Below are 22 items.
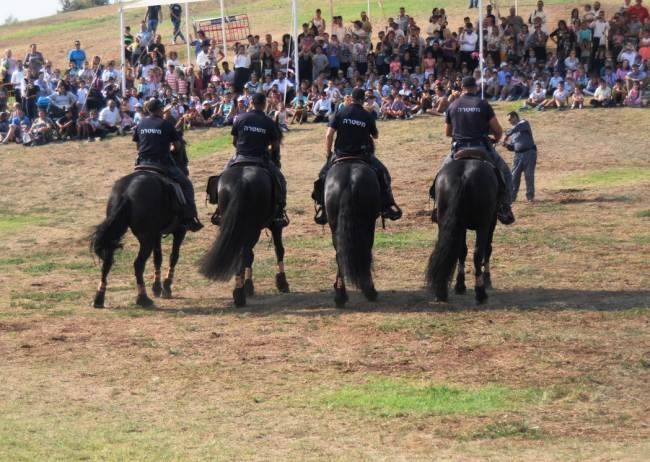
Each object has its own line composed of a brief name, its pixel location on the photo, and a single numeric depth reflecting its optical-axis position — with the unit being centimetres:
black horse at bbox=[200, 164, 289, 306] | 1495
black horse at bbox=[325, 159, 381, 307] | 1464
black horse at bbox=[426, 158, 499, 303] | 1441
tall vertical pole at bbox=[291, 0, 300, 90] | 3388
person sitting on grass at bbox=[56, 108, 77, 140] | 3493
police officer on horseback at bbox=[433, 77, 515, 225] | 1504
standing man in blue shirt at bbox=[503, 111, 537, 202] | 2392
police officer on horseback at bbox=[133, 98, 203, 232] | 1580
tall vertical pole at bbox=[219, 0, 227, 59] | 3975
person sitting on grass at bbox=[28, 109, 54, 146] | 3466
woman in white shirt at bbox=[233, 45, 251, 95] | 3625
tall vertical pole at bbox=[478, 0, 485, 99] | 3284
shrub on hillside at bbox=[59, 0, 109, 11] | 7950
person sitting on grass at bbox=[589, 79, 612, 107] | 3281
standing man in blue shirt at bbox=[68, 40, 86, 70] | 4072
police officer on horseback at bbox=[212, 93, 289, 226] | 1557
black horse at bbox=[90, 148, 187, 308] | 1509
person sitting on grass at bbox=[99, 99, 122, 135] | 3462
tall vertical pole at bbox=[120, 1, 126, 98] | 3684
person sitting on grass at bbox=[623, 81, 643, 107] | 3272
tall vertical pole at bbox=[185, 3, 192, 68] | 4038
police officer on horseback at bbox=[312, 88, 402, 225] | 1524
